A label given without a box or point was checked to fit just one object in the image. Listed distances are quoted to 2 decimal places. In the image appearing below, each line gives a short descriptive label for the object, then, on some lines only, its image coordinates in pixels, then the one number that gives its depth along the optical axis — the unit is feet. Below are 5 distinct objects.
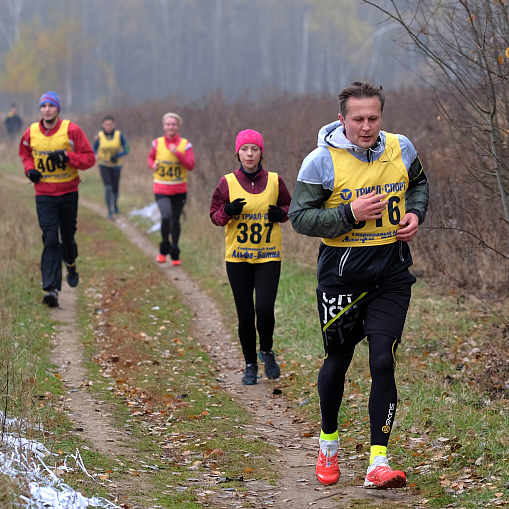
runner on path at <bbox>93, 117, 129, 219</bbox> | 102.01
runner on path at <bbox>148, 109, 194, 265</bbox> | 72.54
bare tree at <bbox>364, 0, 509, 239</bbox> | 32.76
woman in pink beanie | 40.45
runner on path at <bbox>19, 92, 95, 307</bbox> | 54.65
